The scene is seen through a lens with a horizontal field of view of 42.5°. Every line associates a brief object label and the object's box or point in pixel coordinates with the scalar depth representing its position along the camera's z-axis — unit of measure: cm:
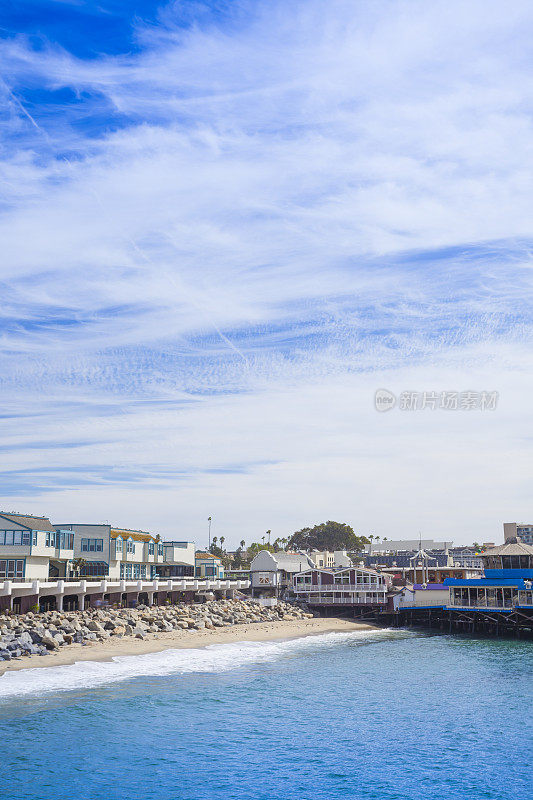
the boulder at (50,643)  5028
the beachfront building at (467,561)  17672
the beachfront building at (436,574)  10150
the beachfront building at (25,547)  6906
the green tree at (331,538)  19062
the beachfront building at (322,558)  13038
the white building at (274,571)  10112
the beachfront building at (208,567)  11394
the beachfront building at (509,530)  9869
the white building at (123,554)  8531
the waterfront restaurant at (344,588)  8706
